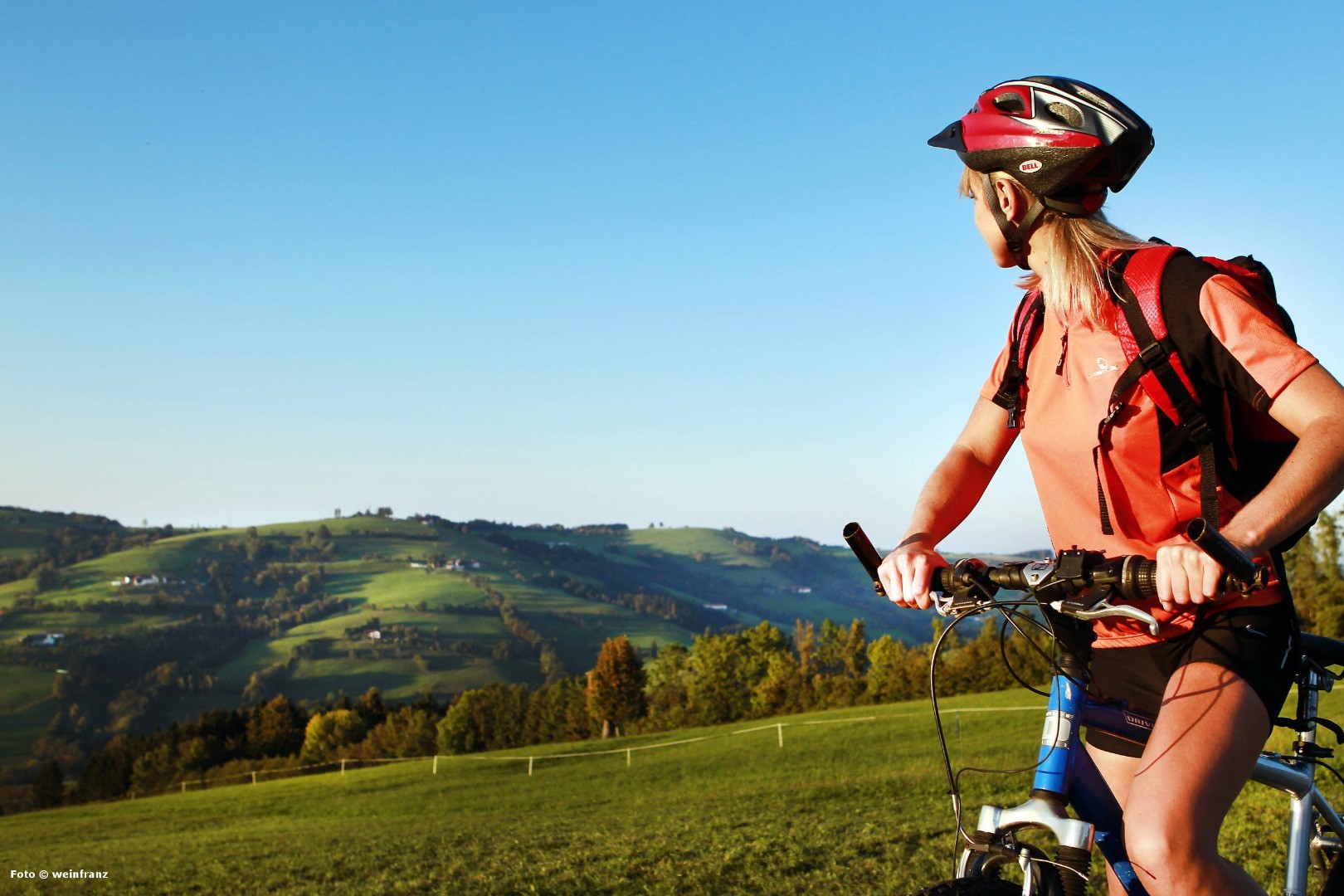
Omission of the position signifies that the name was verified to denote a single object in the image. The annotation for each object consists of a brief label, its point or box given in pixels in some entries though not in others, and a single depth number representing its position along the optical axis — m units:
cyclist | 2.12
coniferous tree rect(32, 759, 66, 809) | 99.19
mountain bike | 2.10
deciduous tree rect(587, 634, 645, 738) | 85.06
